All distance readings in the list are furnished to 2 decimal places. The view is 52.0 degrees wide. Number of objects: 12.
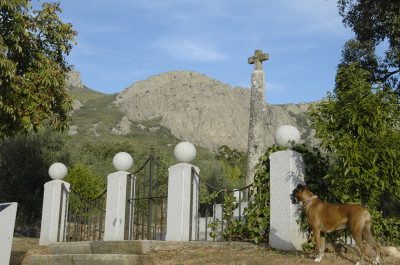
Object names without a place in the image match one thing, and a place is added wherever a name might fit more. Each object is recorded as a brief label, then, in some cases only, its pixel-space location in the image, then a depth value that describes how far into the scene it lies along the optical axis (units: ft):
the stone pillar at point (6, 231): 17.49
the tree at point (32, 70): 35.78
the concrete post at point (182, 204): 27.30
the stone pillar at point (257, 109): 67.51
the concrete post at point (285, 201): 23.04
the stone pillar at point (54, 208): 37.83
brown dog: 18.28
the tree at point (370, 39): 54.13
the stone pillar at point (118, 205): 32.17
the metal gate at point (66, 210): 35.73
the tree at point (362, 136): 19.93
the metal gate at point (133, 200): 29.67
